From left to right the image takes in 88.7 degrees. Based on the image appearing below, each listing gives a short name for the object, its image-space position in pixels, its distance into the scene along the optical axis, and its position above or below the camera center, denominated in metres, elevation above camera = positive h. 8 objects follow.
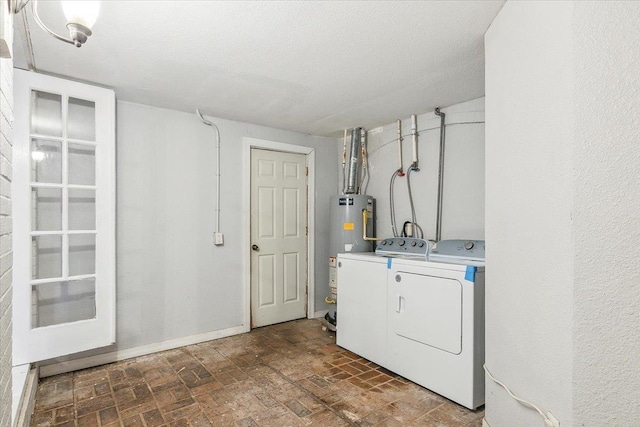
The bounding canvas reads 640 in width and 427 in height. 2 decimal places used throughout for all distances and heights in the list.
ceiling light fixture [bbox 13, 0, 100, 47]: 1.19 +0.73
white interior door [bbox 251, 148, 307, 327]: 3.79 -0.30
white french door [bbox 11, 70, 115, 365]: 2.25 -0.05
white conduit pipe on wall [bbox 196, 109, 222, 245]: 3.46 +0.29
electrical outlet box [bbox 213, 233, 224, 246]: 3.44 -0.28
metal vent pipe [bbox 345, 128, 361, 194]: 3.83 +0.58
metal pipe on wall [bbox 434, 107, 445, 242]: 3.17 +0.33
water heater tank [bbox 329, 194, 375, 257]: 3.65 -0.13
